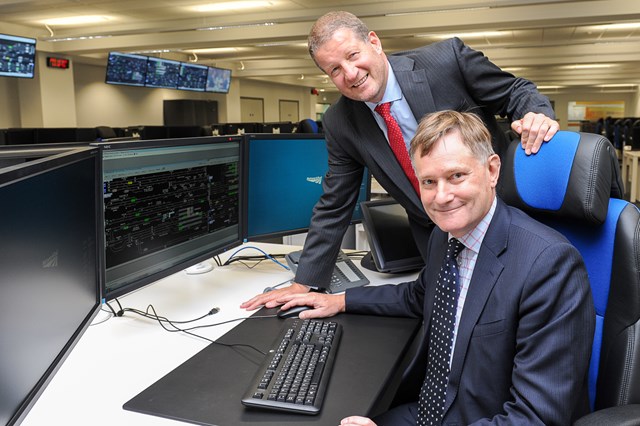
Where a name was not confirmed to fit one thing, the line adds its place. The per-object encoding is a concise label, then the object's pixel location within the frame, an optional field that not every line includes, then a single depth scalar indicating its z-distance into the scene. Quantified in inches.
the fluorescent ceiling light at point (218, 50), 423.2
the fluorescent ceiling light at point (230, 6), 266.5
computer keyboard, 39.3
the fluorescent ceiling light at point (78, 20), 298.0
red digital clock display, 360.5
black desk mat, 38.7
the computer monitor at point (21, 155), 41.1
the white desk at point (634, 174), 282.5
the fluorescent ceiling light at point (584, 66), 523.1
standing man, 58.6
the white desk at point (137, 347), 40.3
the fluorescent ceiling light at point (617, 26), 323.6
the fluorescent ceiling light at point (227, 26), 285.1
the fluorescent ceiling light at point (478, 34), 339.0
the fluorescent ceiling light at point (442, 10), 250.6
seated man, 37.4
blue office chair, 41.8
